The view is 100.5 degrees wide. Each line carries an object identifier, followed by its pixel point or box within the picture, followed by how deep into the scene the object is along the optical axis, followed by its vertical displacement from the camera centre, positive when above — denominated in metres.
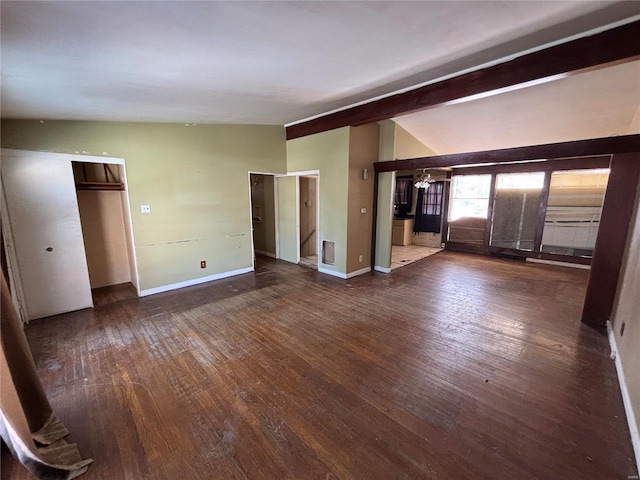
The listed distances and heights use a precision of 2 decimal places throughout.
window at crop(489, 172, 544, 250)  6.43 -0.37
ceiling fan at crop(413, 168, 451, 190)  7.08 +0.41
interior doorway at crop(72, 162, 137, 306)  4.22 -0.57
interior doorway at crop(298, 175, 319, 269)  6.23 -0.65
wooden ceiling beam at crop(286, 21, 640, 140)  2.14 +1.21
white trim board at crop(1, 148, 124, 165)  3.06 +0.46
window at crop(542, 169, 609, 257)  5.74 -0.37
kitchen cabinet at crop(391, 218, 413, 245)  8.31 -1.12
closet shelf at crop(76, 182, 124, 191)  4.03 +0.12
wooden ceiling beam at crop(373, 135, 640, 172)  2.72 +0.51
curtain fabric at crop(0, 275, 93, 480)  1.44 -1.34
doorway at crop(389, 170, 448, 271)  7.74 -0.60
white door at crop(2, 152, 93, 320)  3.14 -0.49
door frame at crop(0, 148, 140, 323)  3.06 +0.21
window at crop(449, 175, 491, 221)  7.12 -0.05
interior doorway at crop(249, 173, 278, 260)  6.41 -0.50
